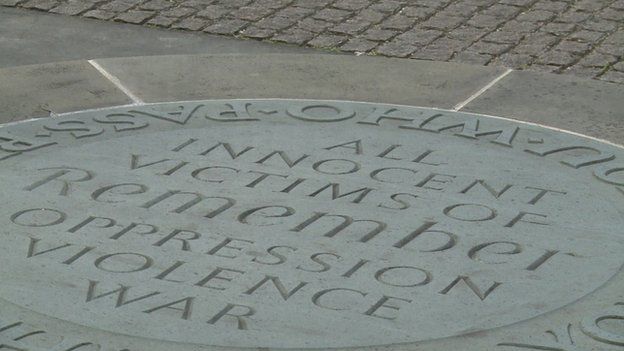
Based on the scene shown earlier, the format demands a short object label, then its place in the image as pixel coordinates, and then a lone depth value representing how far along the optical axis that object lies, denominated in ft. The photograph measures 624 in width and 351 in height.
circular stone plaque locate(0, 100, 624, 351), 12.30
